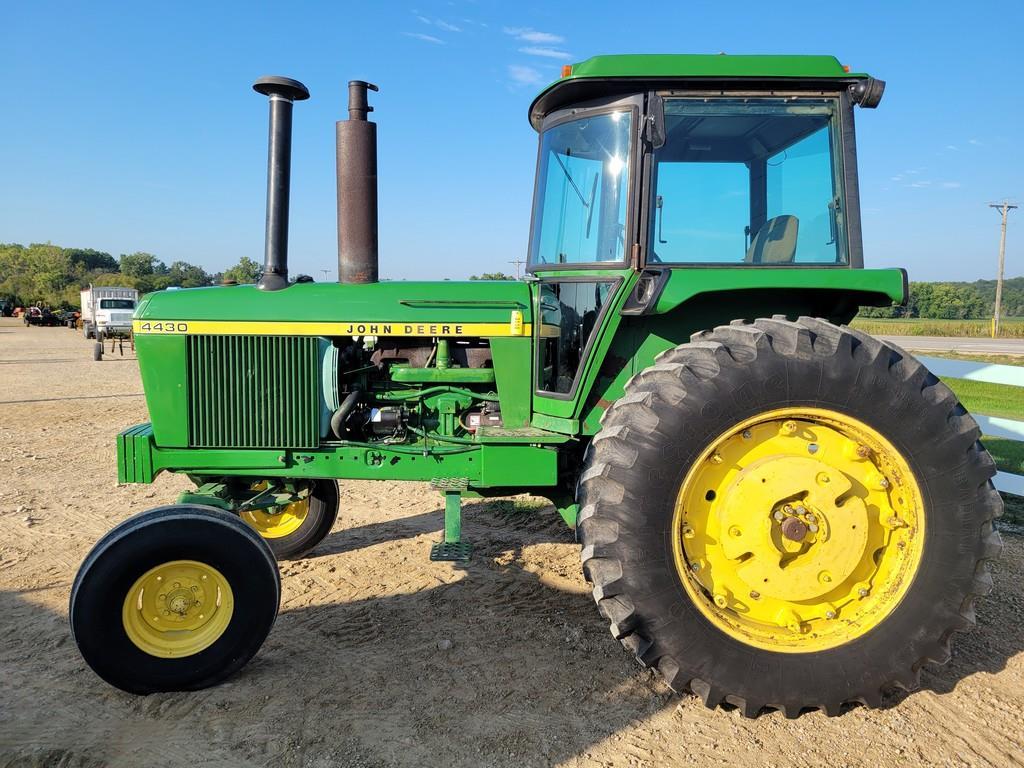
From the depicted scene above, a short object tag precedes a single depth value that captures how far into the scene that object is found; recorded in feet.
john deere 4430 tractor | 8.72
